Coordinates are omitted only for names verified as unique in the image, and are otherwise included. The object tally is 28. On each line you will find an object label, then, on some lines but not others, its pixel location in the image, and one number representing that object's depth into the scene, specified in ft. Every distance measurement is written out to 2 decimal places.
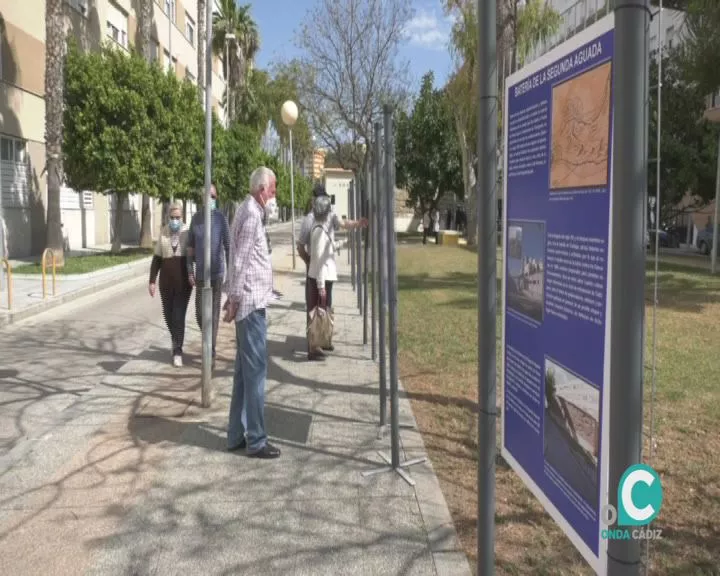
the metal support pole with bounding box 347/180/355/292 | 36.19
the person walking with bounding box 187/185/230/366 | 21.07
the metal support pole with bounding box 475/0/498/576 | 7.39
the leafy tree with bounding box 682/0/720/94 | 42.40
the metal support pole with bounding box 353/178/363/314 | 32.76
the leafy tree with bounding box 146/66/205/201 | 68.74
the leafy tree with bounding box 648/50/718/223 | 98.63
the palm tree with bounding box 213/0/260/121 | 140.36
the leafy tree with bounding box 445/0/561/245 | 44.51
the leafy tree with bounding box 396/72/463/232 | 132.77
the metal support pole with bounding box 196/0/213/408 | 18.01
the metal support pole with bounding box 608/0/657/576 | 5.11
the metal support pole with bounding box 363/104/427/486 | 14.07
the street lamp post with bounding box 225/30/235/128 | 133.52
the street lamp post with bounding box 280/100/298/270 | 40.50
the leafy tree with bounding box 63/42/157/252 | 64.18
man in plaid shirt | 14.46
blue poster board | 5.84
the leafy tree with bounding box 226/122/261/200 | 115.85
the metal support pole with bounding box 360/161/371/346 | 26.53
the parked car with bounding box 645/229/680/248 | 117.56
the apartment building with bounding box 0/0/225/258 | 67.82
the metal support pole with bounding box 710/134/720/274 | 64.16
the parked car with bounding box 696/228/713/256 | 101.53
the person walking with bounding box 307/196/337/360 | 24.36
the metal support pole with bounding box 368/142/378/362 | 20.72
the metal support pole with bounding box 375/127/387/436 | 15.23
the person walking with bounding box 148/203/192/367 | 23.73
